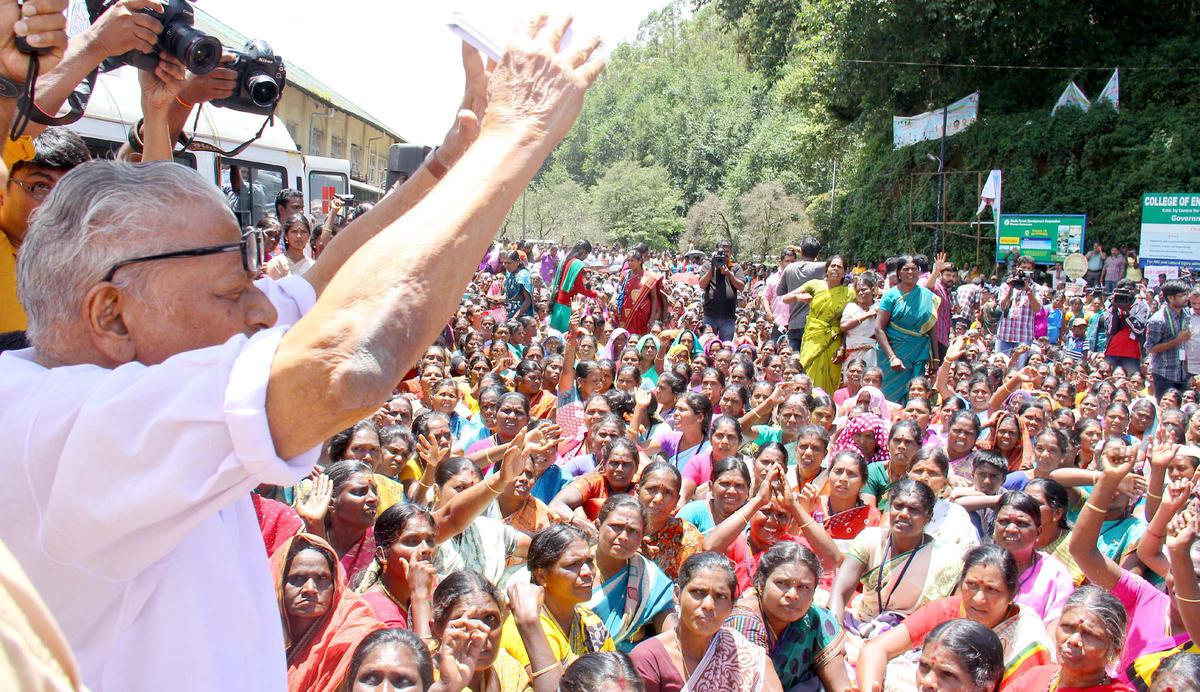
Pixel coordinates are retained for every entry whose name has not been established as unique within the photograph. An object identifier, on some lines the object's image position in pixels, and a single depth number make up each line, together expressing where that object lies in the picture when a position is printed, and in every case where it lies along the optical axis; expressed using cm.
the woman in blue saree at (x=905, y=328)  802
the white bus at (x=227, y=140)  697
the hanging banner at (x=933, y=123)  2238
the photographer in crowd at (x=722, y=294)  1033
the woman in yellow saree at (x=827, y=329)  834
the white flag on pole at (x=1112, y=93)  2033
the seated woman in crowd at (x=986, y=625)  356
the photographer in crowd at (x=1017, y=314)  1195
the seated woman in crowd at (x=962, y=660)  316
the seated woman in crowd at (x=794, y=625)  369
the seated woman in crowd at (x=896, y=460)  536
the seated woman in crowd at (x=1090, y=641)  318
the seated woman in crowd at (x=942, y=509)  453
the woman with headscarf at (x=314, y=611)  293
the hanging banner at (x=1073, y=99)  2088
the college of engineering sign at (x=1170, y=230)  1709
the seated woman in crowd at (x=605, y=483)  496
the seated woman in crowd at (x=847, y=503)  504
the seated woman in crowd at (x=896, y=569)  425
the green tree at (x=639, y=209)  4072
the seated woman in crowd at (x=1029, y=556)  403
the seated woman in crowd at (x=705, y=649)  340
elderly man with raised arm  92
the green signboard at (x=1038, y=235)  1959
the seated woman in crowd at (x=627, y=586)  393
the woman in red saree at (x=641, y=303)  1025
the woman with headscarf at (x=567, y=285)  1016
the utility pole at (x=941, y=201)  2261
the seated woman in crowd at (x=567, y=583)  358
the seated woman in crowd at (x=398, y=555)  345
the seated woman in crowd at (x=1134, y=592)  341
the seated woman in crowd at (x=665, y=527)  450
